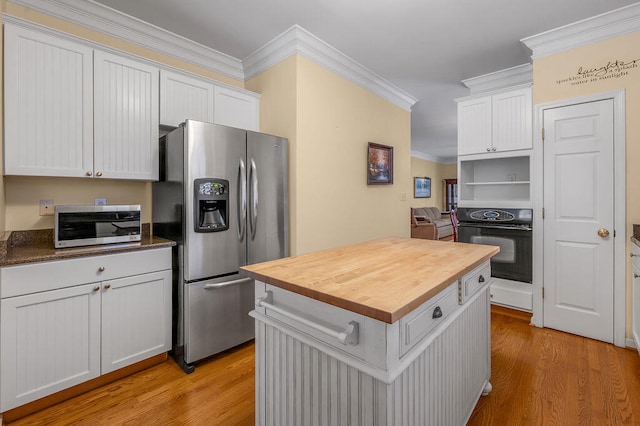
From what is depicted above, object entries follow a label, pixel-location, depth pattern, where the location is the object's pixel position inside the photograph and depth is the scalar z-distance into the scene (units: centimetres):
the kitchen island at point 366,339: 92
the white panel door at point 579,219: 250
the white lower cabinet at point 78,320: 163
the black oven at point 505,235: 295
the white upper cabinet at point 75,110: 184
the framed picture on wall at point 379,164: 364
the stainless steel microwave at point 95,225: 192
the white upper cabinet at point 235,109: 279
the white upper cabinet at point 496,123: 299
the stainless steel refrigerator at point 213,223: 216
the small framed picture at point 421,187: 964
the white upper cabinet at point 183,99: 245
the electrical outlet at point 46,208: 216
